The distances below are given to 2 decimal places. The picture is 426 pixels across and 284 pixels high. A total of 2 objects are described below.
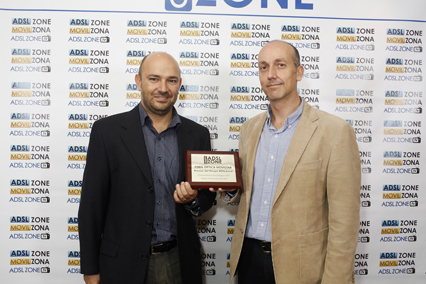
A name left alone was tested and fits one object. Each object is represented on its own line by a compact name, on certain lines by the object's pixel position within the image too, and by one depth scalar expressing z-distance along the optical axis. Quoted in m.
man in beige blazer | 1.57
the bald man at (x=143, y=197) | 1.73
